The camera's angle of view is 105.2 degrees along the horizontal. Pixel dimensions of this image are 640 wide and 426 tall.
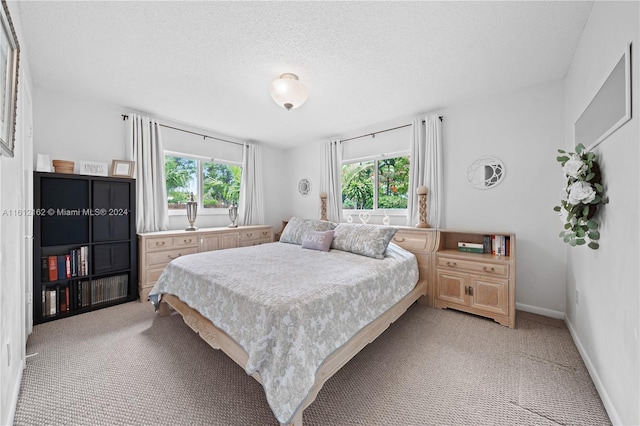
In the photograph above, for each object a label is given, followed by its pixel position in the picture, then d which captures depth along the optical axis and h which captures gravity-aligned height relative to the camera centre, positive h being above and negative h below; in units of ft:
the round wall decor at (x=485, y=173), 9.31 +1.51
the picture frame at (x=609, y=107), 3.94 +2.03
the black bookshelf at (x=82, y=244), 8.12 -1.21
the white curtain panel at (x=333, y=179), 13.87 +1.83
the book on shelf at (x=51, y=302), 8.18 -3.07
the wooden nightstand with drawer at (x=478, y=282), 7.81 -2.45
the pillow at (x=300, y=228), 11.12 -0.77
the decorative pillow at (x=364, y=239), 8.70 -1.05
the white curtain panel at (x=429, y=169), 10.37 +1.86
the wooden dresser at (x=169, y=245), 9.96 -1.56
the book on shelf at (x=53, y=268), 8.26 -1.93
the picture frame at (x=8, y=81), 3.49 +2.02
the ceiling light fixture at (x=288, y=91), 7.29 +3.66
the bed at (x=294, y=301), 4.22 -2.11
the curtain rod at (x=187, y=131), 10.48 +4.10
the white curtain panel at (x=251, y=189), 14.74 +1.36
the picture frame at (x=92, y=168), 9.19 +1.65
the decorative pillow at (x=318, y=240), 9.73 -1.19
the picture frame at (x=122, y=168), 9.96 +1.77
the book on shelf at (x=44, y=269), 8.12 -1.95
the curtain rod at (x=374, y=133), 11.80 +4.05
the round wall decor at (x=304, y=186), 15.64 +1.60
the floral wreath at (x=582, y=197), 4.81 +0.28
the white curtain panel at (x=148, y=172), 10.64 +1.78
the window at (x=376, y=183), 12.09 +1.47
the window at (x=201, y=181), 12.44 +1.67
